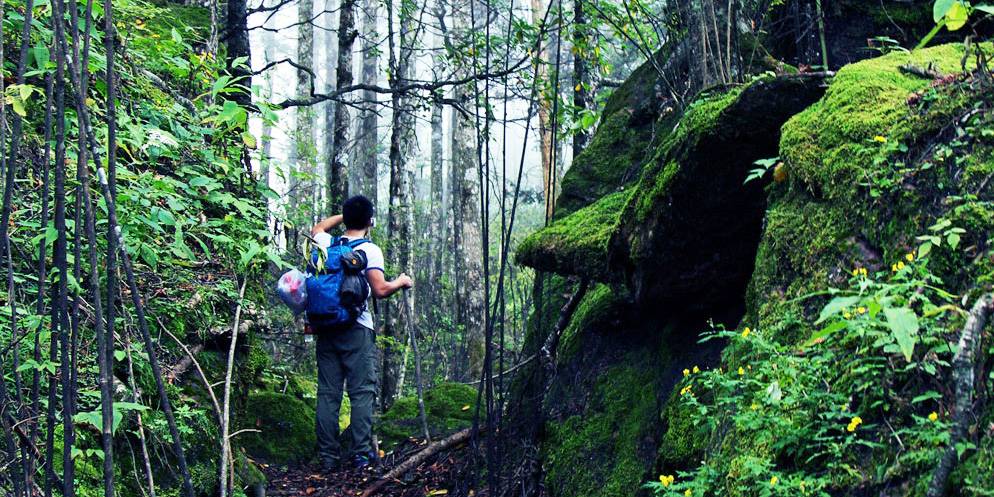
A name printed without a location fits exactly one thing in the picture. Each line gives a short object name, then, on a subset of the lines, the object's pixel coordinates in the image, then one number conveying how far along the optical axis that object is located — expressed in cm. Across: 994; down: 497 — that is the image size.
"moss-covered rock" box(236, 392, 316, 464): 657
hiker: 567
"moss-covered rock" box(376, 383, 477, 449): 670
